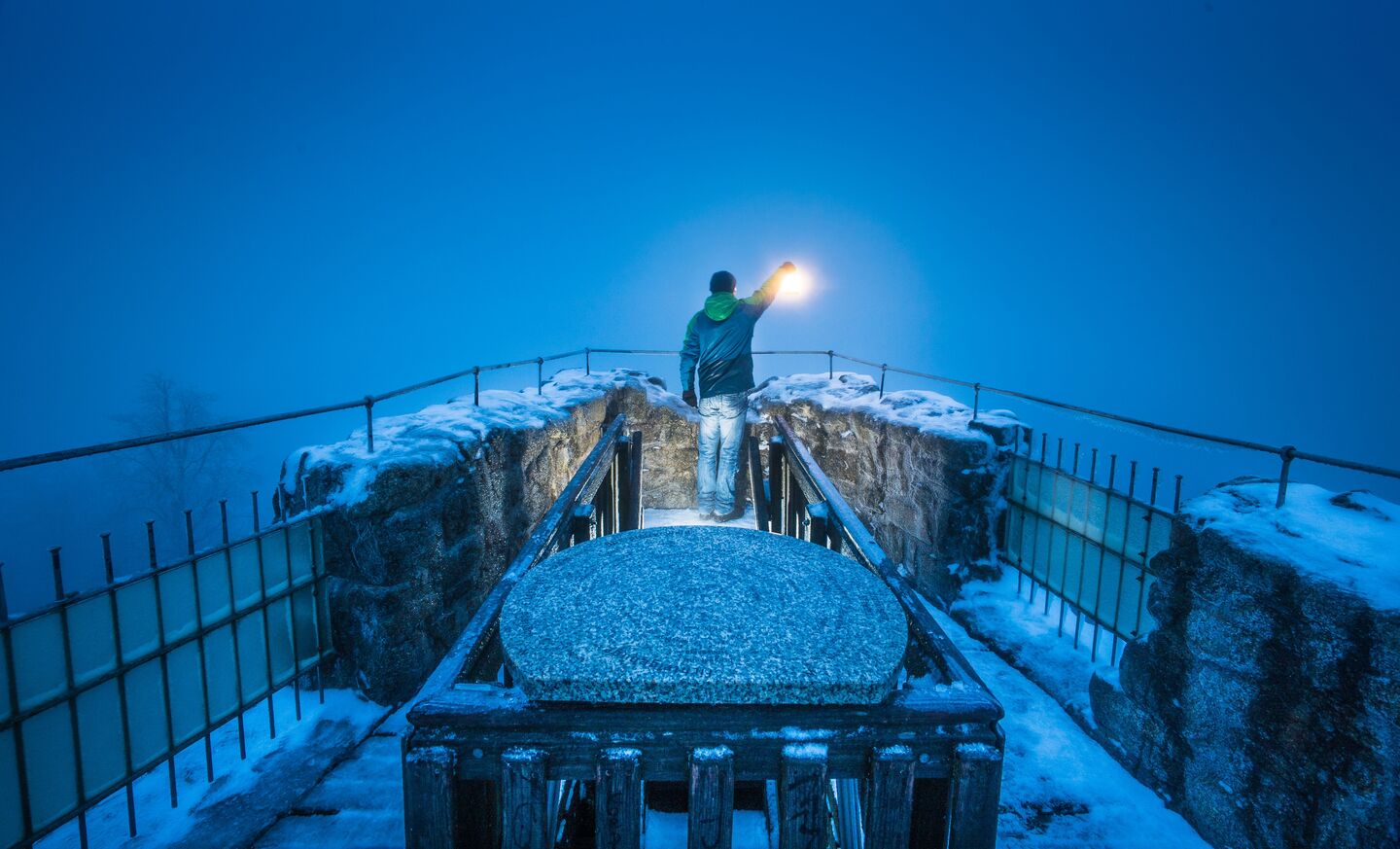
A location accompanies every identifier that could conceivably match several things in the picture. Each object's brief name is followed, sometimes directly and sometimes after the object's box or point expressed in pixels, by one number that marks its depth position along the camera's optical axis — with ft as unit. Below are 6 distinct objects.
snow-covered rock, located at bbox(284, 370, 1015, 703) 11.28
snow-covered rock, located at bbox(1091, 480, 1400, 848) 6.39
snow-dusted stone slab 4.91
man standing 17.83
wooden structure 4.63
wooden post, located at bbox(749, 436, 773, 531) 17.51
